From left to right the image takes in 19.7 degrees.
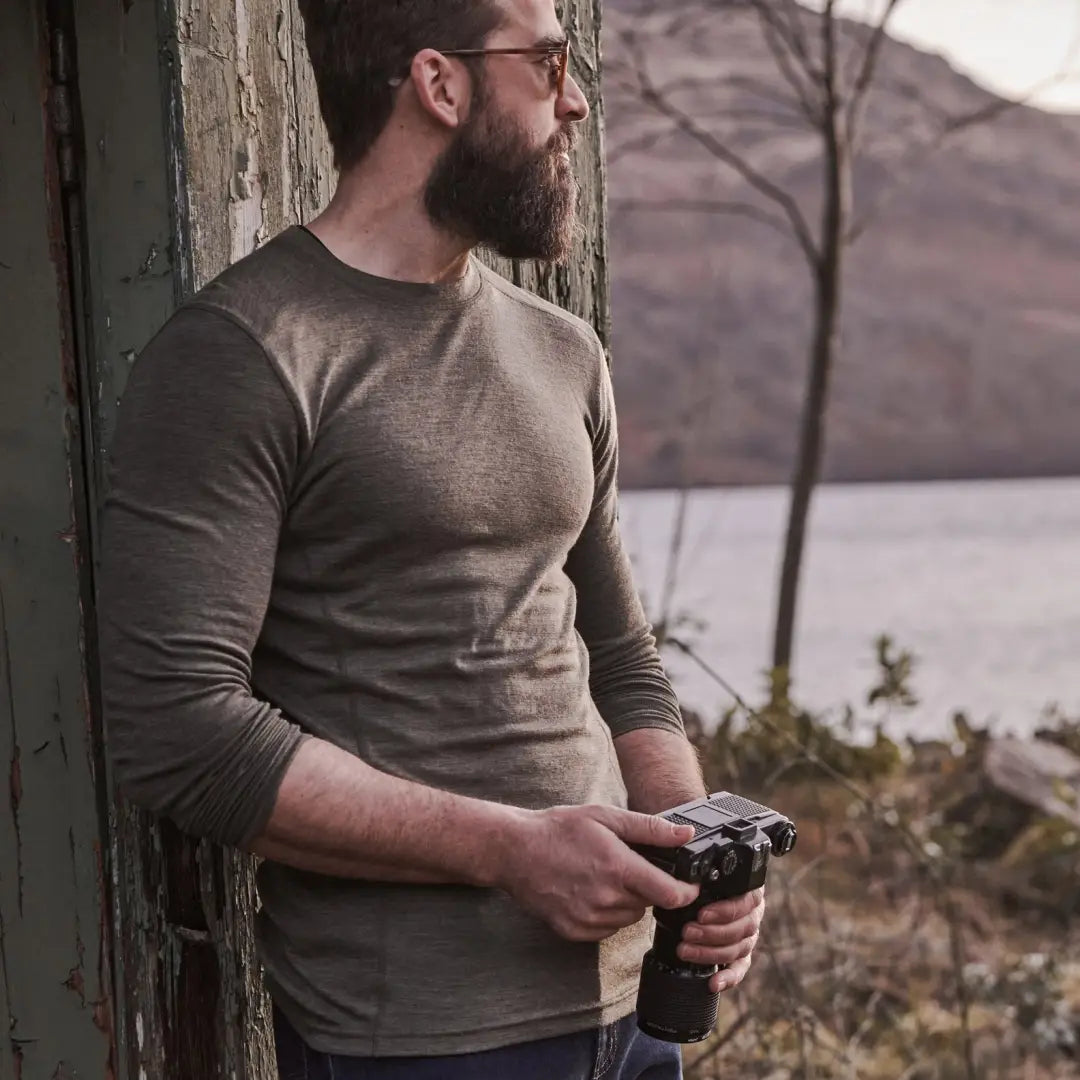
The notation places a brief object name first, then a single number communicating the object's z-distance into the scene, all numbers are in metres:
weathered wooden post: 2.60
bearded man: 2.35
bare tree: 8.32
